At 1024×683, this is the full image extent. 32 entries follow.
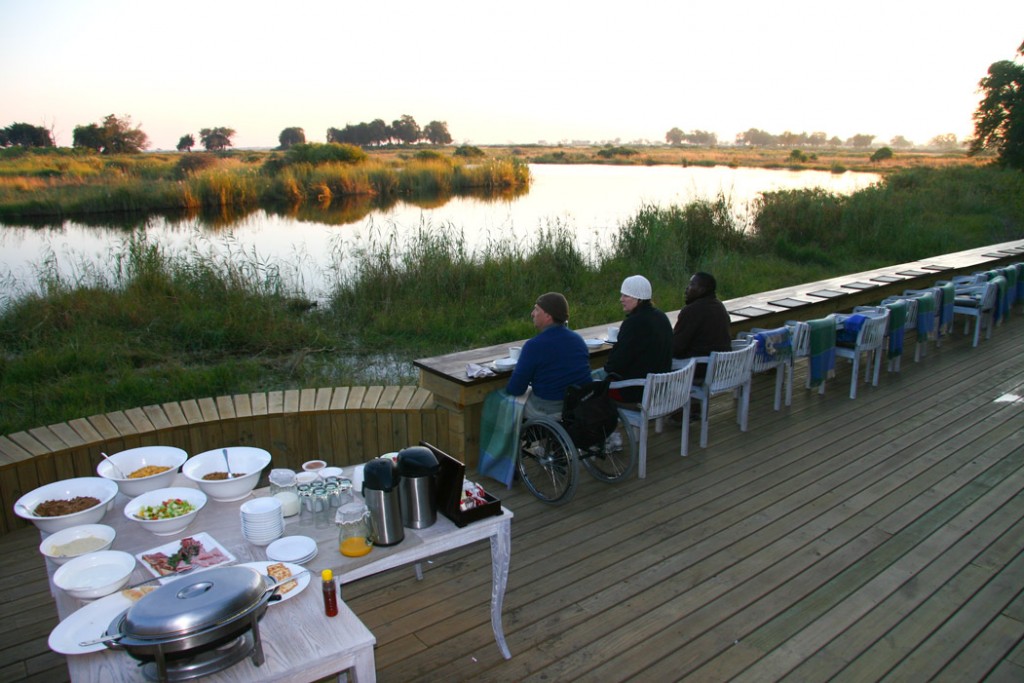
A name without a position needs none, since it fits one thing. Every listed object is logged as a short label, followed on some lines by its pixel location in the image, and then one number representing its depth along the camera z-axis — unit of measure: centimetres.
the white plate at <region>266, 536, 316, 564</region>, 200
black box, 219
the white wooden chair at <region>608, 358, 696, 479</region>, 380
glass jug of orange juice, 206
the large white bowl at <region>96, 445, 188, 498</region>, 243
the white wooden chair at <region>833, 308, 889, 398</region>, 520
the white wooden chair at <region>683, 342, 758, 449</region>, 429
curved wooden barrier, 379
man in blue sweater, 357
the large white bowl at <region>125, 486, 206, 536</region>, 216
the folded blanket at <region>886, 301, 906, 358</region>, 552
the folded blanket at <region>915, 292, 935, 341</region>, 596
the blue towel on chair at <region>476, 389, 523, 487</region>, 377
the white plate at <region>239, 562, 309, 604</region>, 182
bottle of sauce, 177
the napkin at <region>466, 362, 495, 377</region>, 392
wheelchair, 347
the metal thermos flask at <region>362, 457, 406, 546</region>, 205
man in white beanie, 387
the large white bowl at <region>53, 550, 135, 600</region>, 183
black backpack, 343
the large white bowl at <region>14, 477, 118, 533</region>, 219
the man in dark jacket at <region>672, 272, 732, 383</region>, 442
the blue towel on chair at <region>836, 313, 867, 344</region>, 531
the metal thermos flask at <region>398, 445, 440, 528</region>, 214
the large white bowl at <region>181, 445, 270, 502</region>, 239
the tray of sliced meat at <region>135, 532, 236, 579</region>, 196
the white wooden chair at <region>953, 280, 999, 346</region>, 664
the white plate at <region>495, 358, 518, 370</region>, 400
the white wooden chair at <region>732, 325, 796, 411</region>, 480
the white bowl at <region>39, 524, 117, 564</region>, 205
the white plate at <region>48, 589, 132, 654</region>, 160
